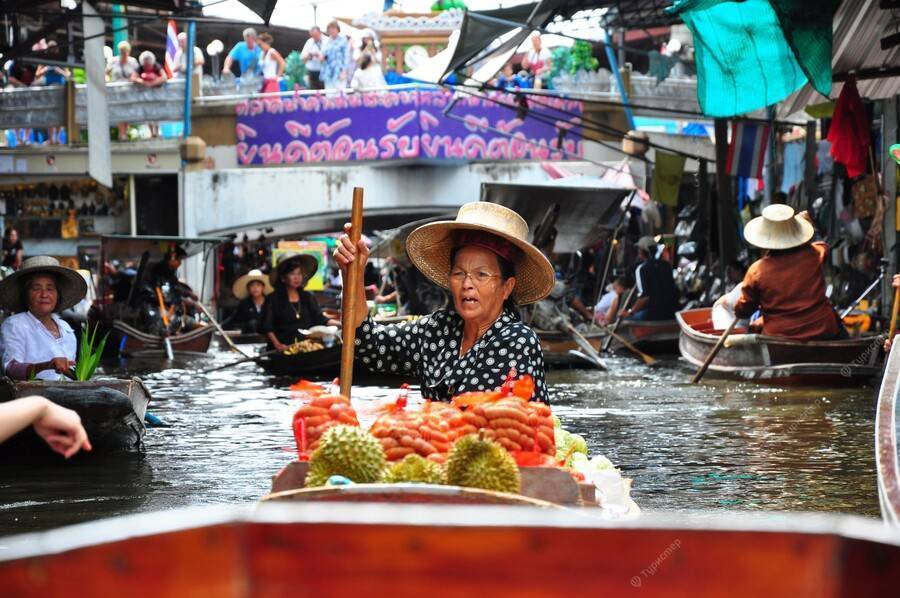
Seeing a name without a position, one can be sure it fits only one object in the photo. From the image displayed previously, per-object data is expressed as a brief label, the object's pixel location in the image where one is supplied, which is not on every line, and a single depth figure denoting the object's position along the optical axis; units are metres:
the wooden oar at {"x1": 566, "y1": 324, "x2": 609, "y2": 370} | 14.80
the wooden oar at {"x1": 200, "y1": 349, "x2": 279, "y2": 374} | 14.00
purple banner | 25.08
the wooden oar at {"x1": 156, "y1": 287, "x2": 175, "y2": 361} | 17.12
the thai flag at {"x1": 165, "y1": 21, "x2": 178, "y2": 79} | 25.69
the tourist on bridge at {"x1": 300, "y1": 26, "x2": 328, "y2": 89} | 26.44
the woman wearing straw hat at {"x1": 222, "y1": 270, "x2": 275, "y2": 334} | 17.91
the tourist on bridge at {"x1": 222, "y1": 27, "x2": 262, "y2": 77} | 26.19
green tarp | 10.04
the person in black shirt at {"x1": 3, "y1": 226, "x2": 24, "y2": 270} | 19.00
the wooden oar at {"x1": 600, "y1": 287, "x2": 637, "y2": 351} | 17.56
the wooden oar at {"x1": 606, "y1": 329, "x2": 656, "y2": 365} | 16.11
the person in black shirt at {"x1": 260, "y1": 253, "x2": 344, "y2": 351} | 14.30
